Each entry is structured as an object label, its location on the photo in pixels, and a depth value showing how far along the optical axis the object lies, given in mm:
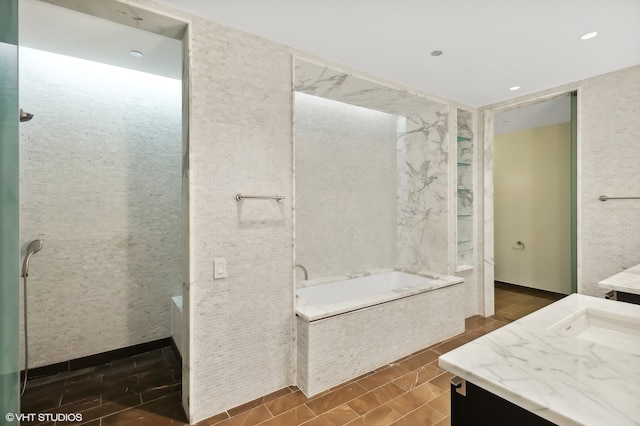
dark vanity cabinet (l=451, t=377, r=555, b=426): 792
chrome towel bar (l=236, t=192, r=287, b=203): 1964
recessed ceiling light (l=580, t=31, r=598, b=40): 2037
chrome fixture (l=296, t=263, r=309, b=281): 2899
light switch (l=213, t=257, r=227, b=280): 1889
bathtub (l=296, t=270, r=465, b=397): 2133
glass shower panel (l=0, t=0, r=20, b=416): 1036
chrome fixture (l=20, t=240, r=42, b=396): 2047
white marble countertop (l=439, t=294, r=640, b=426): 706
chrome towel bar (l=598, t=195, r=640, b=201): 2520
